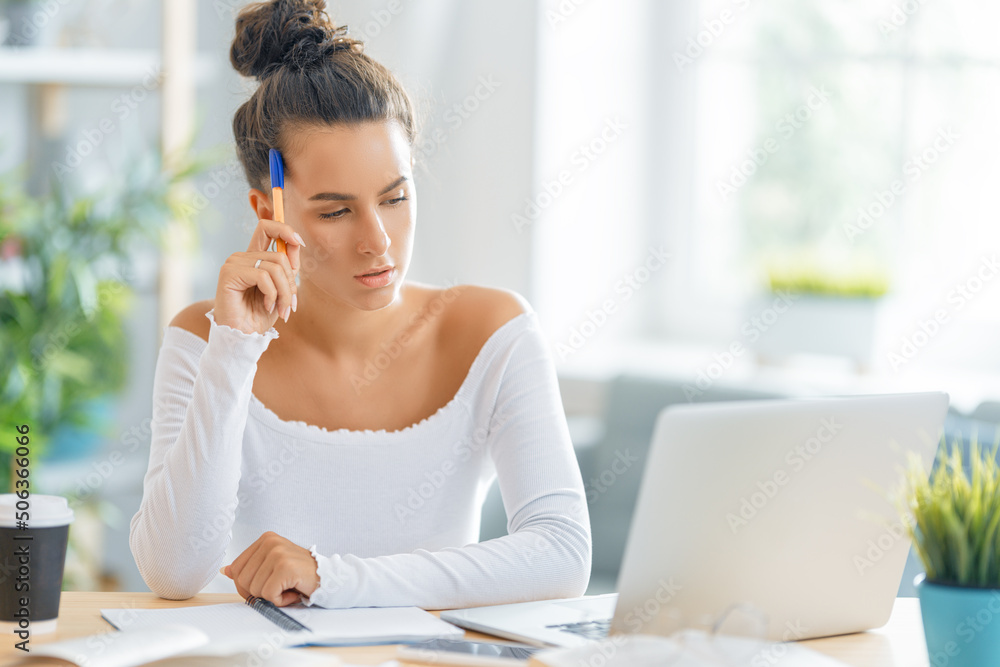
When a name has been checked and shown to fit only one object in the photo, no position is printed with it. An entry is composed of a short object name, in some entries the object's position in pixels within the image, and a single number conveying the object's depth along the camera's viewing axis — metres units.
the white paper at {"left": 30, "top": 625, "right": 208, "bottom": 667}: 3.51
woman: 4.02
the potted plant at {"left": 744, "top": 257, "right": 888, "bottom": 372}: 6.14
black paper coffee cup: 3.63
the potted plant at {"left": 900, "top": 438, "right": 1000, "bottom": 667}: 3.52
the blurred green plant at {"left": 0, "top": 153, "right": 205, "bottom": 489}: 6.41
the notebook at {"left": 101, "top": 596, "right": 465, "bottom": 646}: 3.65
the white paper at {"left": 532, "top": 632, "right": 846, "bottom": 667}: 3.45
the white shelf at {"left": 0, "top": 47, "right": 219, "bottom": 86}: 6.78
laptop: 3.54
